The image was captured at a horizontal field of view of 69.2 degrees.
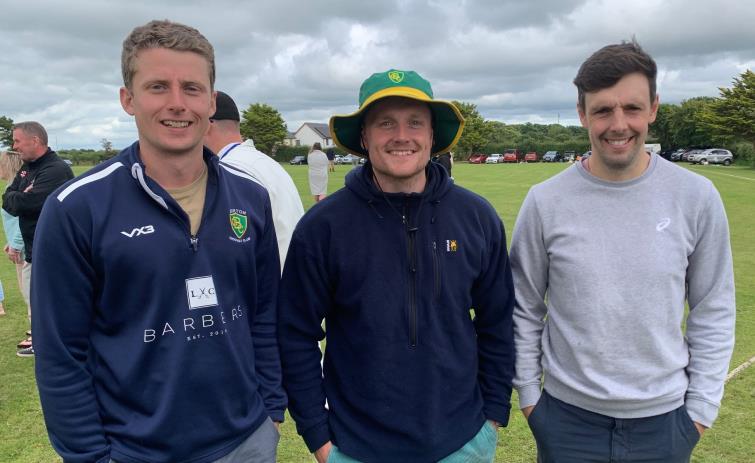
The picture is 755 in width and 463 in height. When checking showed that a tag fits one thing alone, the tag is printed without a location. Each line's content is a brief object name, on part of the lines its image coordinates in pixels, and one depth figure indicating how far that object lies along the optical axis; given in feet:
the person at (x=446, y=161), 47.58
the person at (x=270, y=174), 11.76
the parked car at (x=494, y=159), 217.13
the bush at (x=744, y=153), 140.62
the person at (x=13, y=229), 20.12
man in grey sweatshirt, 7.44
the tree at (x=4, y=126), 247.21
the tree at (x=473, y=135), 247.50
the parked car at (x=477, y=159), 228.84
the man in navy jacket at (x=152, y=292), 6.17
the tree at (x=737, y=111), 150.71
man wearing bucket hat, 7.20
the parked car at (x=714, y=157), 147.54
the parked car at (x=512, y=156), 216.74
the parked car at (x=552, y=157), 204.33
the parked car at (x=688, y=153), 163.18
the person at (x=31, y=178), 17.90
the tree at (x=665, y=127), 197.40
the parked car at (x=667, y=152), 189.36
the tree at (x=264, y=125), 261.44
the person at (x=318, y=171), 50.19
